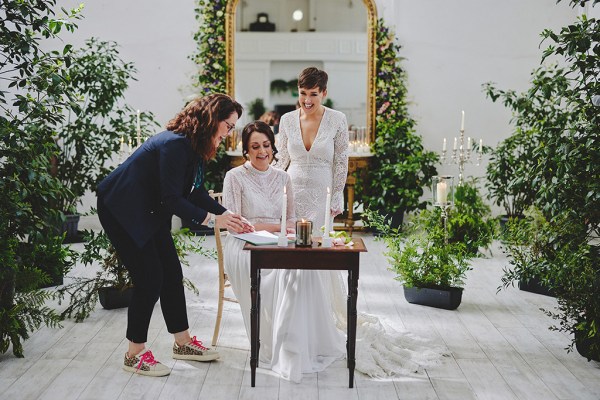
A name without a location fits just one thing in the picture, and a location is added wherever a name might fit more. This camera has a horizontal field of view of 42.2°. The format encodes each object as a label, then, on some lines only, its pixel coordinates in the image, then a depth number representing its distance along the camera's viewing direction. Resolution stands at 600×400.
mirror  8.36
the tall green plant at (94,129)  6.49
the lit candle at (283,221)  3.49
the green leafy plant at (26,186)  3.81
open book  3.50
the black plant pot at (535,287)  5.56
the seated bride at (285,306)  3.77
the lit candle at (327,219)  3.45
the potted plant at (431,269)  5.12
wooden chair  4.21
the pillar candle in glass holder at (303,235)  3.46
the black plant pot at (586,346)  3.91
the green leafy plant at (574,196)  3.89
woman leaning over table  3.49
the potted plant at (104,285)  4.86
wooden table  3.40
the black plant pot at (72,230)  7.50
